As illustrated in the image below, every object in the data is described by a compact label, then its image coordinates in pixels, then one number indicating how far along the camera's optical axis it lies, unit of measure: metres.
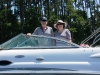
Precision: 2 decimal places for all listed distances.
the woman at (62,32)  5.51
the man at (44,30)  5.64
